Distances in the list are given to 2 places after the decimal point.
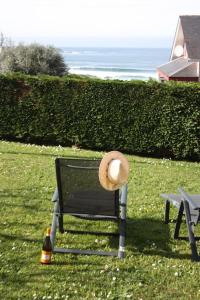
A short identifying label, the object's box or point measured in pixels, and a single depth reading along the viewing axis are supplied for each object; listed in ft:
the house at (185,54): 86.12
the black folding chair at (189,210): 18.11
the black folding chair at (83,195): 18.78
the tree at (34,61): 101.30
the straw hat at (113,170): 17.99
